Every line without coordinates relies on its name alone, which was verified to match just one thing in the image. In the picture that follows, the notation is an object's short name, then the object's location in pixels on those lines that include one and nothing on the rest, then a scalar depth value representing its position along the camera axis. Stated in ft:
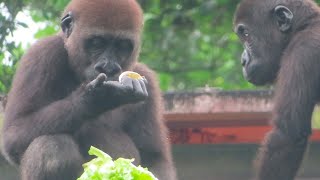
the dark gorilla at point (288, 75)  53.87
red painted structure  57.90
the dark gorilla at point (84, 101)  48.41
